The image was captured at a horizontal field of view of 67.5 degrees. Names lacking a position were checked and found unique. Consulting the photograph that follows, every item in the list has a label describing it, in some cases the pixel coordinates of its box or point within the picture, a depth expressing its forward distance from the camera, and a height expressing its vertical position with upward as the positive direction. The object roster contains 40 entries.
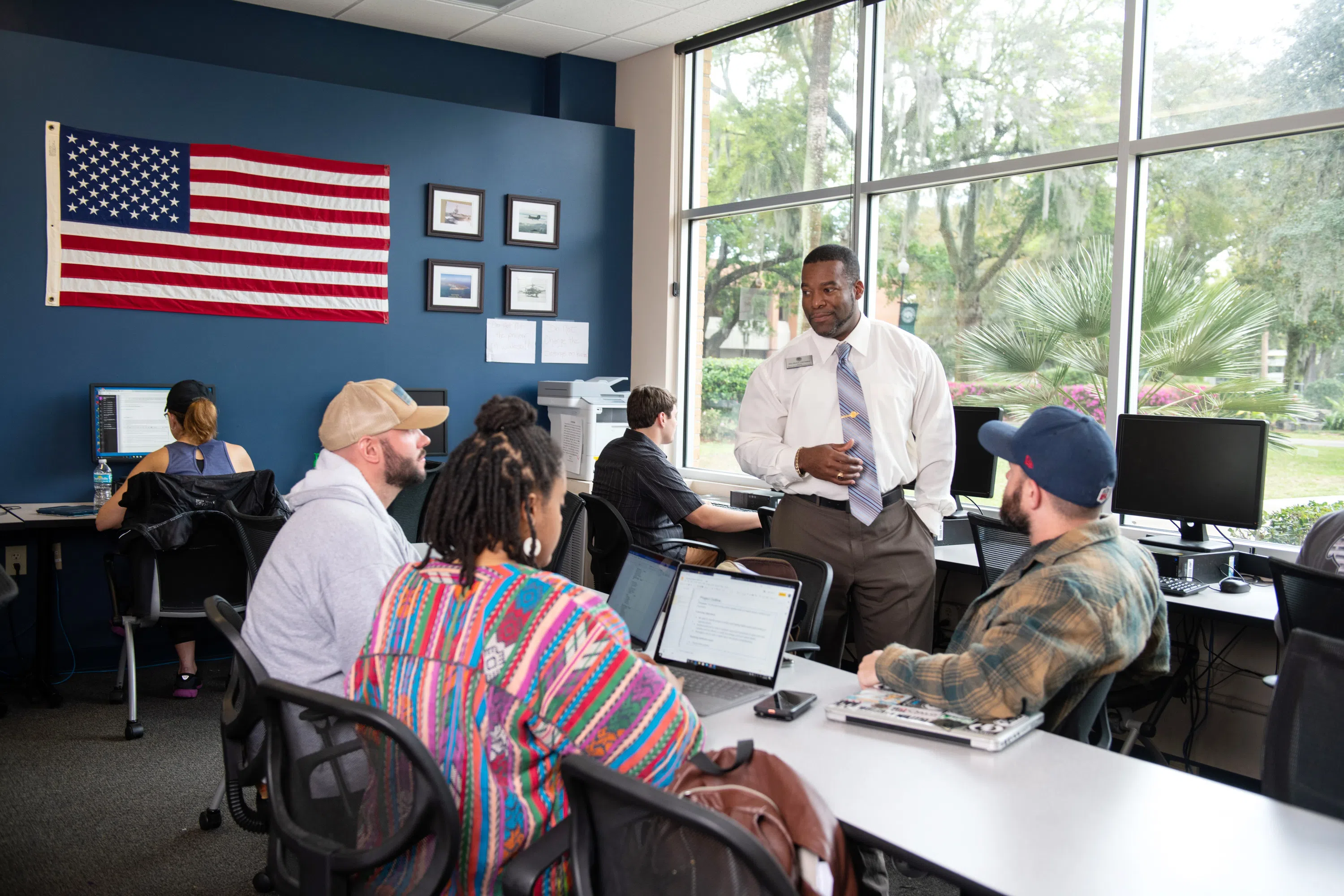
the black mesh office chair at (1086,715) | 1.88 -0.61
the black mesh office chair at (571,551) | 4.52 -0.82
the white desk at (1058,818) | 1.33 -0.63
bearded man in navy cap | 1.74 -0.39
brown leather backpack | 1.37 -0.59
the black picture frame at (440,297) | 5.50 +0.50
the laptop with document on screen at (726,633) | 2.09 -0.53
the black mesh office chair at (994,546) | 3.22 -0.50
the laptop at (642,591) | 2.30 -0.50
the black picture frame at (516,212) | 5.73 +0.94
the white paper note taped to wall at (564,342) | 5.97 +0.23
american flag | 4.55 +0.69
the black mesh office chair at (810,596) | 2.63 -0.56
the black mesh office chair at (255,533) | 3.64 -0.58
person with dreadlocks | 1.39 -0.42
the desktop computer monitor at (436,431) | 5.47 -0.29
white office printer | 5.54 -0.20
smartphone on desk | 1.92 -0.62
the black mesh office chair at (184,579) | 3.87 -0.81
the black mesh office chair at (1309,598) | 2.31 -0.47
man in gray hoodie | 1.96 -0.41
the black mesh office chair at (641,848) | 1.15 -0.58
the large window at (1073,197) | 3.46 +0.82
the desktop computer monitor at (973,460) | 4.01 -0.28
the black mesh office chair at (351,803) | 1.41 -0.67
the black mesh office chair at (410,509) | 4.95 -0.65
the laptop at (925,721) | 1.74 -0.60
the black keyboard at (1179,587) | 3.09 -0.59
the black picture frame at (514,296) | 5.78 +0.49
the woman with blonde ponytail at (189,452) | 4.20 -0.34
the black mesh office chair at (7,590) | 2.61 -0.59
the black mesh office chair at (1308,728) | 1.58 -0.53
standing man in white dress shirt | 2.98 -0.20
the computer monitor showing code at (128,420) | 4.57 -0.23
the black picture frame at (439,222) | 5.47 +0.89
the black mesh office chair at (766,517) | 4.09 -0.53
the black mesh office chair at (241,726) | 1.87 -0.72
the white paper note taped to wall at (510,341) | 5.77 +0.22
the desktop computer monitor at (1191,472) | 3.24 -0.25
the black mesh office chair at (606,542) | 3.84 -0.62
